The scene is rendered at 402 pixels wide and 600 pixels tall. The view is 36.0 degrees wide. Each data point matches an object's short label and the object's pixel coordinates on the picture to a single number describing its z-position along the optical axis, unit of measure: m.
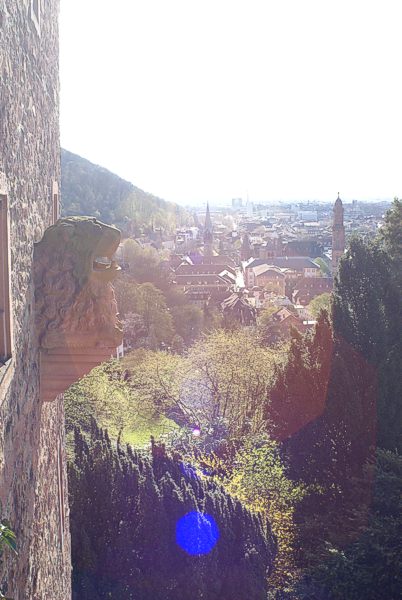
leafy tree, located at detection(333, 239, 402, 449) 12.94
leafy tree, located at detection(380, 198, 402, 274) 16.16
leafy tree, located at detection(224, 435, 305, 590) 11.34
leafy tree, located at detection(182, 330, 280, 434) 18.20
